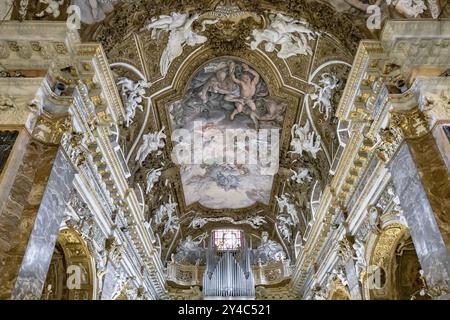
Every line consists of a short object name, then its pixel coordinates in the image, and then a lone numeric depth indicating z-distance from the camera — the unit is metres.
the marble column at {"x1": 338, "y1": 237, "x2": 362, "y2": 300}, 9.45
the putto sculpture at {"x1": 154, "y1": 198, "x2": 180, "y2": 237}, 14.95
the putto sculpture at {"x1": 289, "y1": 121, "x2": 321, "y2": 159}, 11.83
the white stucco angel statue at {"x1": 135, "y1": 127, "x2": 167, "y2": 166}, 11.80
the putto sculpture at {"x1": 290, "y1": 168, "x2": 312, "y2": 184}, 13.09
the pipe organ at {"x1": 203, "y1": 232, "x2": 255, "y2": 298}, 16.56
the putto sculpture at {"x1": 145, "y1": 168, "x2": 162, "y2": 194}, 12.91
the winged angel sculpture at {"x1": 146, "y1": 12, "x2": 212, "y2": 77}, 9.89
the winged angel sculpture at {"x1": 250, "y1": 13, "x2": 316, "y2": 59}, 9.94
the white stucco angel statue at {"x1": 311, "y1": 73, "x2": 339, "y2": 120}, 10.22
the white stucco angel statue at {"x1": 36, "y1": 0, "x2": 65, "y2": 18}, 7.40
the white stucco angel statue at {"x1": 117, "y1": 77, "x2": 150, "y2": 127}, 10.33
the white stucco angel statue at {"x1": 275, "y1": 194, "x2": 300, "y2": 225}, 15.23
